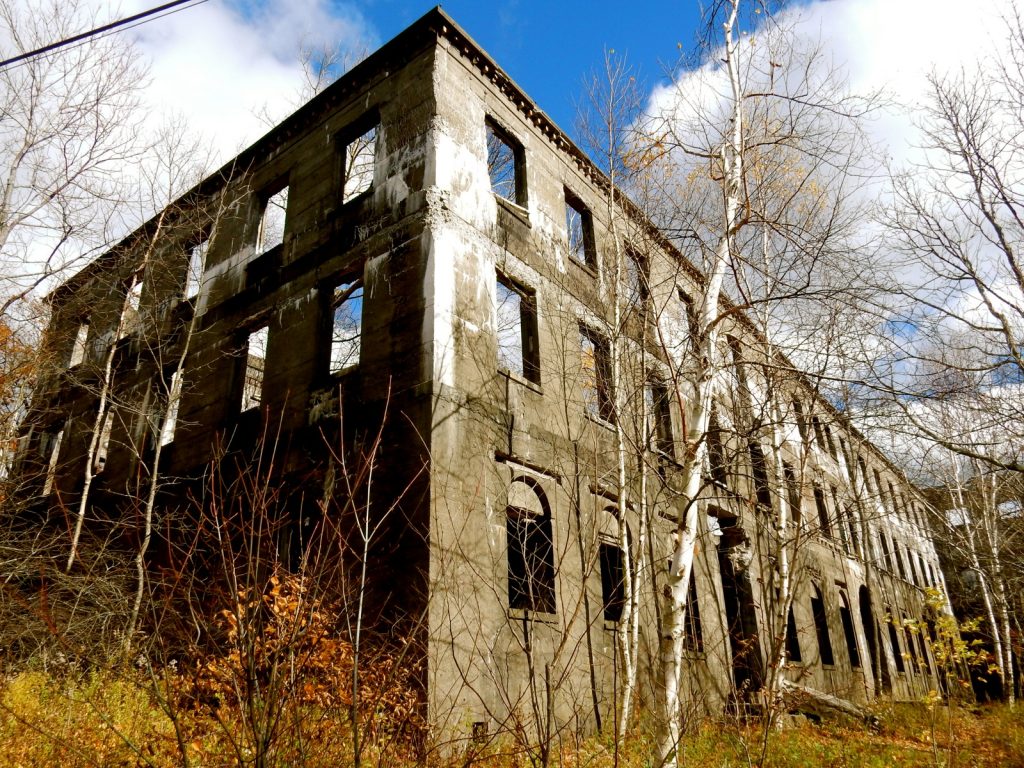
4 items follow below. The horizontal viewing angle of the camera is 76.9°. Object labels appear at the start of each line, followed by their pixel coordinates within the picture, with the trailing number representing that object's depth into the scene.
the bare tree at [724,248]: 6.44
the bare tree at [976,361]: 7.57
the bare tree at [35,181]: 9.64
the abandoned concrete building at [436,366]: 8.98
